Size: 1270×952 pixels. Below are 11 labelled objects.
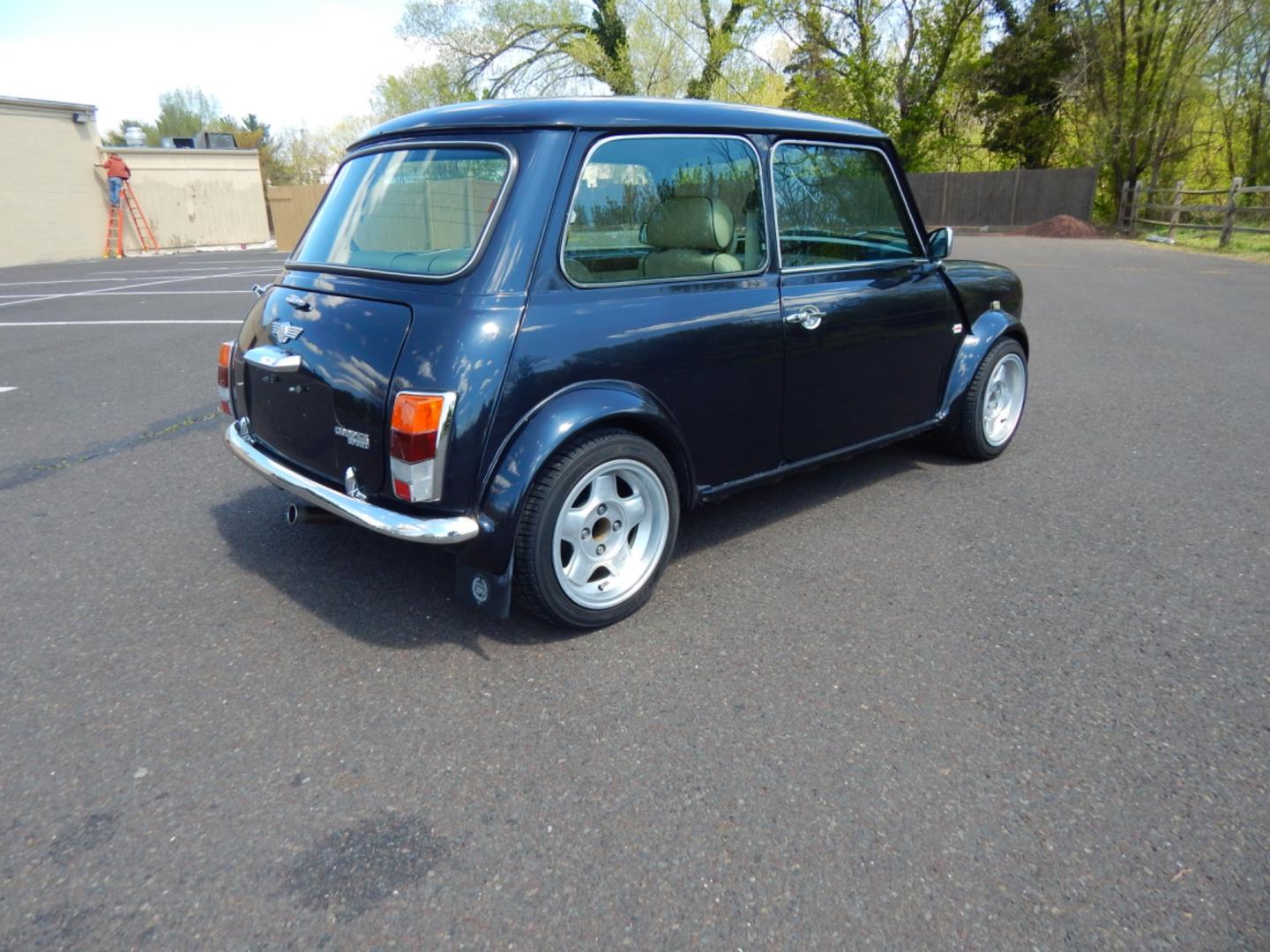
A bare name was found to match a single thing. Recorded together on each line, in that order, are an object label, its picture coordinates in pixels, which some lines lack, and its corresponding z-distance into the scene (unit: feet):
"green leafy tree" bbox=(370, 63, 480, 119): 107.55
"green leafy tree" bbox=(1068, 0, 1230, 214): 82.99
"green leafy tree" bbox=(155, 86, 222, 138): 222.69
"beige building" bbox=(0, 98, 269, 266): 73.72
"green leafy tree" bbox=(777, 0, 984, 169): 113.39
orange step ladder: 79.92
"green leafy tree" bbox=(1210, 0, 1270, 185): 79.82
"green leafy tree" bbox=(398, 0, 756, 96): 100.27
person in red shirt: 75.87
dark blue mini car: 9.36
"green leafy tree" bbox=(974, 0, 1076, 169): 107.34
